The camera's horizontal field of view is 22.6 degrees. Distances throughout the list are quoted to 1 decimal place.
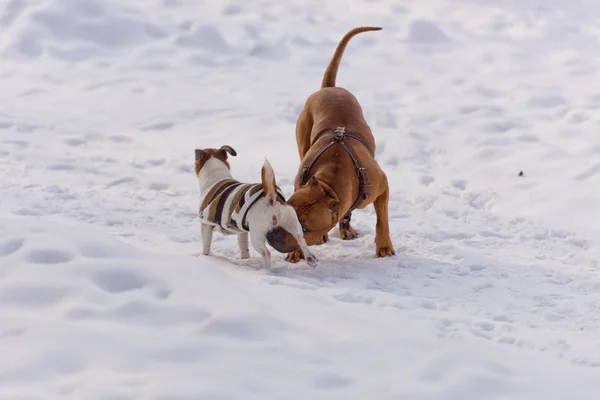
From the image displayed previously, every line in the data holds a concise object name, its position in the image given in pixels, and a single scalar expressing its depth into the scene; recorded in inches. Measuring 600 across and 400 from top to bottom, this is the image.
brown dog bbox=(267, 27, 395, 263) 315.3
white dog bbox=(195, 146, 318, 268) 305.4
